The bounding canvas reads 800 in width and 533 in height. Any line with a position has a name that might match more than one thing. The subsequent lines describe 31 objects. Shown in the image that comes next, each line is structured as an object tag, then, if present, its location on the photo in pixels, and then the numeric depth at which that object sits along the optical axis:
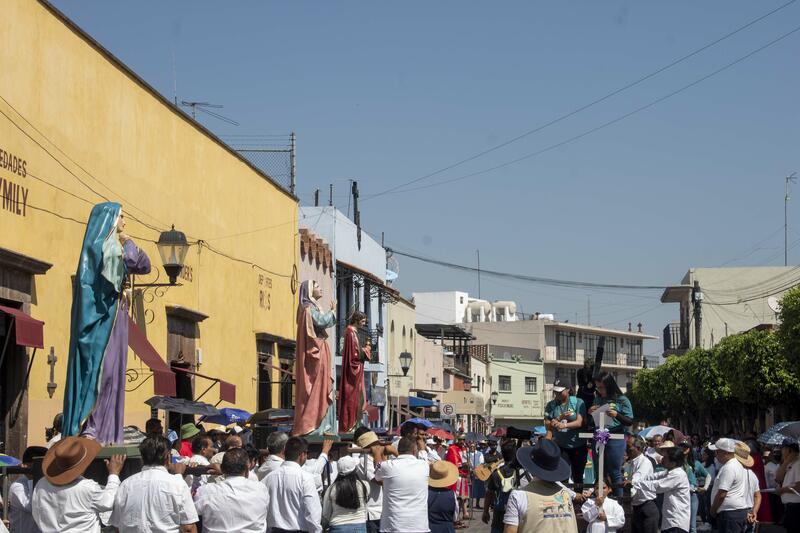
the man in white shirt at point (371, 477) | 12.29
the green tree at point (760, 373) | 37.12
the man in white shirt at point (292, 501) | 10.44
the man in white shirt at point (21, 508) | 8.74
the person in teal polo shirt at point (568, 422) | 12.44
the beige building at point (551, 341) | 102.69
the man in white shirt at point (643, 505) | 13.74
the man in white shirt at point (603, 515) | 10.85
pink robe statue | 15.79
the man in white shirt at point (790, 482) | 14.13
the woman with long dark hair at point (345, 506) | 11.53
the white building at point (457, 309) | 97.06
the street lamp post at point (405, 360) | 41.38
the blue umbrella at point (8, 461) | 10.38
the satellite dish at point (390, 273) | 47.81
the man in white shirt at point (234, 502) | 9.23
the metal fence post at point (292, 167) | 32.91
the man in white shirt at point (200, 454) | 11.94
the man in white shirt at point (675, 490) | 13.05
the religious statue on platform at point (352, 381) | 17.38
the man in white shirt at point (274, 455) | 10.81
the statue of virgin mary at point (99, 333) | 9.96
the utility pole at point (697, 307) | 58.30
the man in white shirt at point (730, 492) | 13.96
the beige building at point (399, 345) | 48.00
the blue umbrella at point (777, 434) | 20.54
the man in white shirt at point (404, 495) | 11.33
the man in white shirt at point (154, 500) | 8.30
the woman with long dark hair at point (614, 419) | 12.47
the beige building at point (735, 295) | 76.62
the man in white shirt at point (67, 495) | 8.23
